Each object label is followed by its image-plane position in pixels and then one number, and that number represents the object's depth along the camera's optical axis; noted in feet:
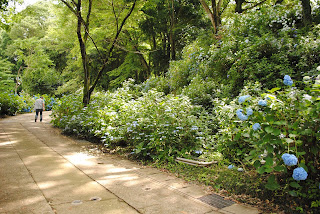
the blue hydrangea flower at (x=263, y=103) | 8.43
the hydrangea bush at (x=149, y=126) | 15.07
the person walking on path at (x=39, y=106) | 38.17
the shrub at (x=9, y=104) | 44.21
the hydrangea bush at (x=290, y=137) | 7.98
